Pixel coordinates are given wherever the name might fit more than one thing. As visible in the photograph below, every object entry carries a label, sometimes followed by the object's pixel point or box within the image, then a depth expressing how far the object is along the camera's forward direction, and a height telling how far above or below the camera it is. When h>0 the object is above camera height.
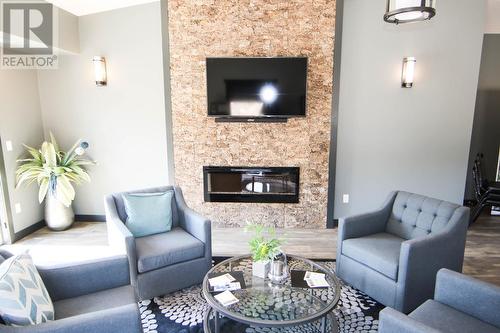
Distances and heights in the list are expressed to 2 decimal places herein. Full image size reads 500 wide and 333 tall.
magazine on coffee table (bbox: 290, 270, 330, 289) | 2.23 -1.14
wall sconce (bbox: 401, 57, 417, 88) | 3.95 +0.65
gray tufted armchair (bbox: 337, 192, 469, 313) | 2.40 -1.05
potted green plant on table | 2.23 -0.91
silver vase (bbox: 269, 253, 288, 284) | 2.27 -1.07
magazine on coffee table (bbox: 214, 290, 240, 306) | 2.03 -1.15
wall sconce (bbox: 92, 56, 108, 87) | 4.15 +0.67
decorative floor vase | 4.20 -1.26
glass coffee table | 1.88 -1.16
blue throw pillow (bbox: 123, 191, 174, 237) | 2.94 -0.87
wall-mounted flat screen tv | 3.93 +0.46
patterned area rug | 2.36 -1.52
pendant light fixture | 1.66 +0.62
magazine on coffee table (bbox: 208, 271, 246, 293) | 2.18 -1.14
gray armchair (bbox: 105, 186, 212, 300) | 2.56 -1.10
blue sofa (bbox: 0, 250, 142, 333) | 1.54 -1.02
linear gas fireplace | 4.30 -0.85
